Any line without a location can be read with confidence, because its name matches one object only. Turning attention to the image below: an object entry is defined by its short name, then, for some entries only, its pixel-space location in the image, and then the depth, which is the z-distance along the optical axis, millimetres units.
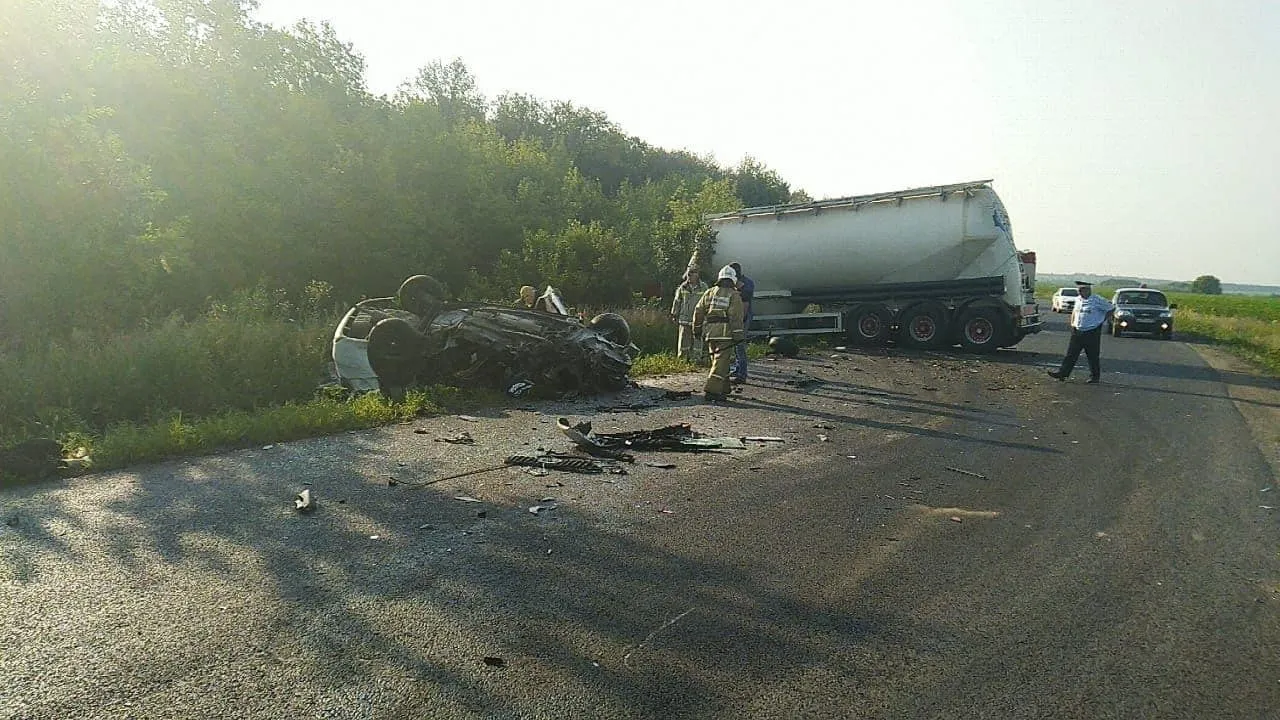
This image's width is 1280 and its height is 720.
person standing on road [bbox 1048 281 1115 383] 13367
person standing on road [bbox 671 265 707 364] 16328
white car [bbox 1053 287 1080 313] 46062
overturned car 11070
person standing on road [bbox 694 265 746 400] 11516
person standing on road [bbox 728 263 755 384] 12852
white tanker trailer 18844
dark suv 26344
